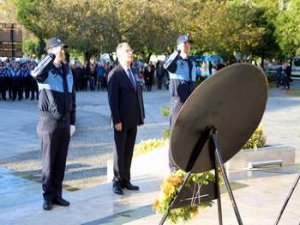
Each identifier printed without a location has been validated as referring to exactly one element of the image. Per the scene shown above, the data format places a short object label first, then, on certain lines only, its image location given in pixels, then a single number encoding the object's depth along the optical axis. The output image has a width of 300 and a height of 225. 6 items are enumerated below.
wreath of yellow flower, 3.86
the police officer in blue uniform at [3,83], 25.77
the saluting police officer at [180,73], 8.10
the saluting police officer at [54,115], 6.51
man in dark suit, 7.24
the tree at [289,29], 34.12
